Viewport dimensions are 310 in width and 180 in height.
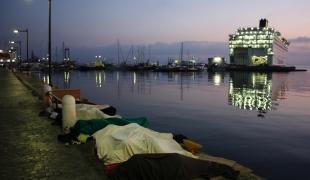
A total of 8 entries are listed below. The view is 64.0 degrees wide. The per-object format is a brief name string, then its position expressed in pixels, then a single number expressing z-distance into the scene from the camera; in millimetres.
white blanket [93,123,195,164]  6372
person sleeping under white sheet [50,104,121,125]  9606
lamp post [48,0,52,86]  16783
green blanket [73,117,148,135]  8137
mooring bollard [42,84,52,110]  12815
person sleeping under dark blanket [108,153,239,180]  5384
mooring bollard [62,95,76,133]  8839
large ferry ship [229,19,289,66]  115220
